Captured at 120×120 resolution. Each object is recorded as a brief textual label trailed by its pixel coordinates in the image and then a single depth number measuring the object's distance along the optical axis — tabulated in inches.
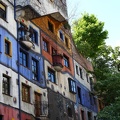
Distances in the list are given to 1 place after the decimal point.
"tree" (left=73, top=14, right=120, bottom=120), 1179.9
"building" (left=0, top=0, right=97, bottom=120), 636.1
